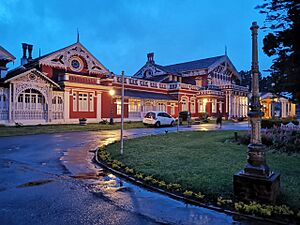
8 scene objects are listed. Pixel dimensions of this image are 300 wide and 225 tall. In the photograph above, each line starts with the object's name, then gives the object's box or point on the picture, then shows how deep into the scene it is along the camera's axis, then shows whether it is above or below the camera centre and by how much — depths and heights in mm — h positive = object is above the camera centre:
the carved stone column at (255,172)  4633 -1119
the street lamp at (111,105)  30784 +852
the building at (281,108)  50203 +1164
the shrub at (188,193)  5205 -1670
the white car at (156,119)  26734 -724
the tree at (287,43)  7758 +2374
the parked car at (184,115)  37994 -394
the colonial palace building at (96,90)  24766 +2783
